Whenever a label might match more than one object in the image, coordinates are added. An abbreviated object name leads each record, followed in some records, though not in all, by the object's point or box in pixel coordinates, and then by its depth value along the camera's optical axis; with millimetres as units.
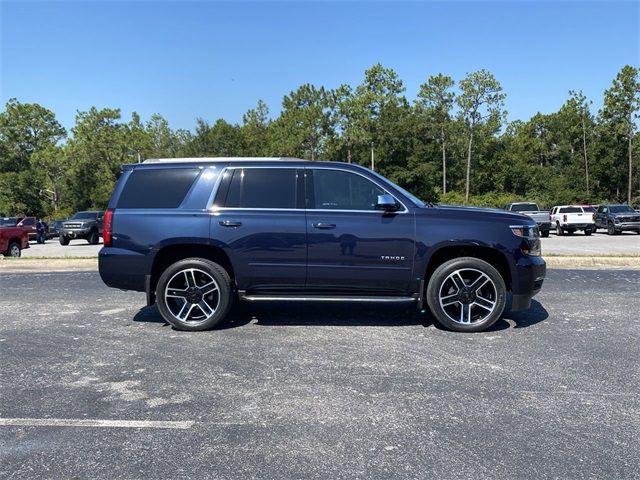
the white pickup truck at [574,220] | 28859
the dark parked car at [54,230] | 36625
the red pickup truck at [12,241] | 17938
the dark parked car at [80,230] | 27062
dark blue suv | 6055
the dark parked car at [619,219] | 28594
